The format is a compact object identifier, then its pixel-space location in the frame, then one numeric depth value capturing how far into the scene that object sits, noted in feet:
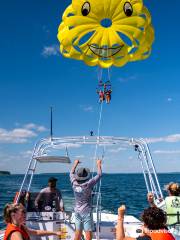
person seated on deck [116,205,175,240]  10.52
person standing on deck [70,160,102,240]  18.78
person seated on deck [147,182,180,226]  17.15
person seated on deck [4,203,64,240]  11.69
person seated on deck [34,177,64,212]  23.95
